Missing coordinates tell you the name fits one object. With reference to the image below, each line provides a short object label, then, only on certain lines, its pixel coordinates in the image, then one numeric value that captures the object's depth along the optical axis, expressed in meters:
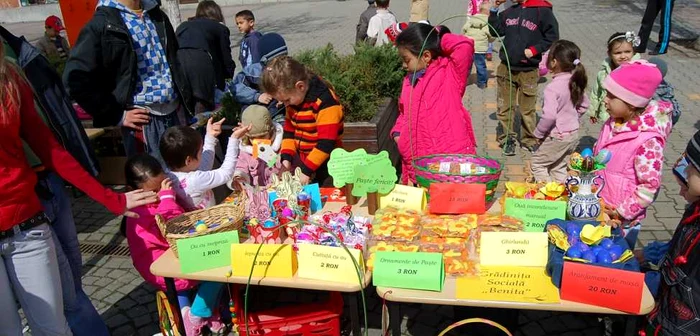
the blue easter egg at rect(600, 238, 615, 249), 1.99
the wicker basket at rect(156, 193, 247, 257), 2.41
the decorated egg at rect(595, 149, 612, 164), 2.28
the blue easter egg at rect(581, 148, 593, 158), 2.30
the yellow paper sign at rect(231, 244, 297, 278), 2.23
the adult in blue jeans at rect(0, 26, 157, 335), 2.32
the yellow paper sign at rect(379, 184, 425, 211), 2.67
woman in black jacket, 4.55
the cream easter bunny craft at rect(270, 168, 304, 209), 2.69
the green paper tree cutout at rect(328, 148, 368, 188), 2.84
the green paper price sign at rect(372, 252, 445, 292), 2.07
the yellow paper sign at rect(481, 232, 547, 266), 2.13
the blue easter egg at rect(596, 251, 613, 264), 1.93
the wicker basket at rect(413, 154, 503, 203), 2.63
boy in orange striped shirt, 3.08
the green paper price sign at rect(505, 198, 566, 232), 2.37
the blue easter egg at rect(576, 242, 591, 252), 1.99
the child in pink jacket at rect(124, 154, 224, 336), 2.67
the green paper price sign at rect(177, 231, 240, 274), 2.35
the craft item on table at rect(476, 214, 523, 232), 2.33
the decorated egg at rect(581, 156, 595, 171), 2.26
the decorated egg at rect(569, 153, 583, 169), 2.28
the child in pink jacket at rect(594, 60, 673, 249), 2.43
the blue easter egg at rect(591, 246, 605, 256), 1.97
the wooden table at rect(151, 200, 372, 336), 2.17
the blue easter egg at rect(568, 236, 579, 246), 2.04
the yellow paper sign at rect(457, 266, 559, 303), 2.00
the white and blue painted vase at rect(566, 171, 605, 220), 2.27
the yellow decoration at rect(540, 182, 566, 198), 2.47
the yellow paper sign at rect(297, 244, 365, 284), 2.17
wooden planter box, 4.40
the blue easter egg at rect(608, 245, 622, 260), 1.95
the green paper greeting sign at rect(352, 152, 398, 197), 2.69
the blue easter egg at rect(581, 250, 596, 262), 1.96
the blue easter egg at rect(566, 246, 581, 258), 1.98
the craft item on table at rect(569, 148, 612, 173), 2.27
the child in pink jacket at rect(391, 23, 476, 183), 3.06
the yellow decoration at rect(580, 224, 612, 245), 2.02
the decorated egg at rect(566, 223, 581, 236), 2.10
